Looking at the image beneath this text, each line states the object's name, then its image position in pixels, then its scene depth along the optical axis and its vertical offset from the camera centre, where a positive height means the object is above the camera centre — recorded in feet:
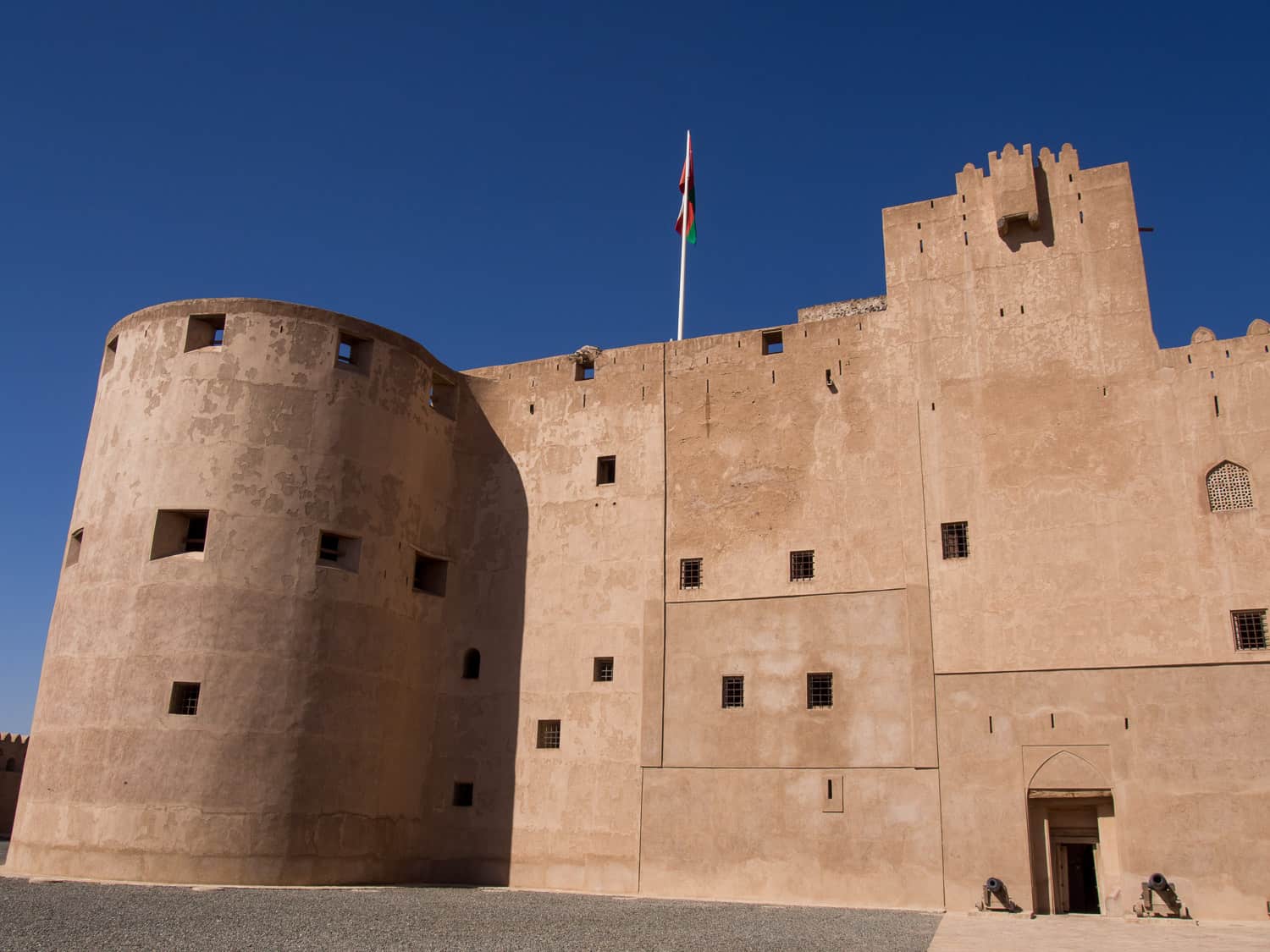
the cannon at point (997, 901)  65.26 -4.14
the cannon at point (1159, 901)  61.62 -3.67
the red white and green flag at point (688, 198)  99.86 +53.51
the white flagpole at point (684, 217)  98.78 +51.85
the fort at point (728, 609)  67.15 +13.47
